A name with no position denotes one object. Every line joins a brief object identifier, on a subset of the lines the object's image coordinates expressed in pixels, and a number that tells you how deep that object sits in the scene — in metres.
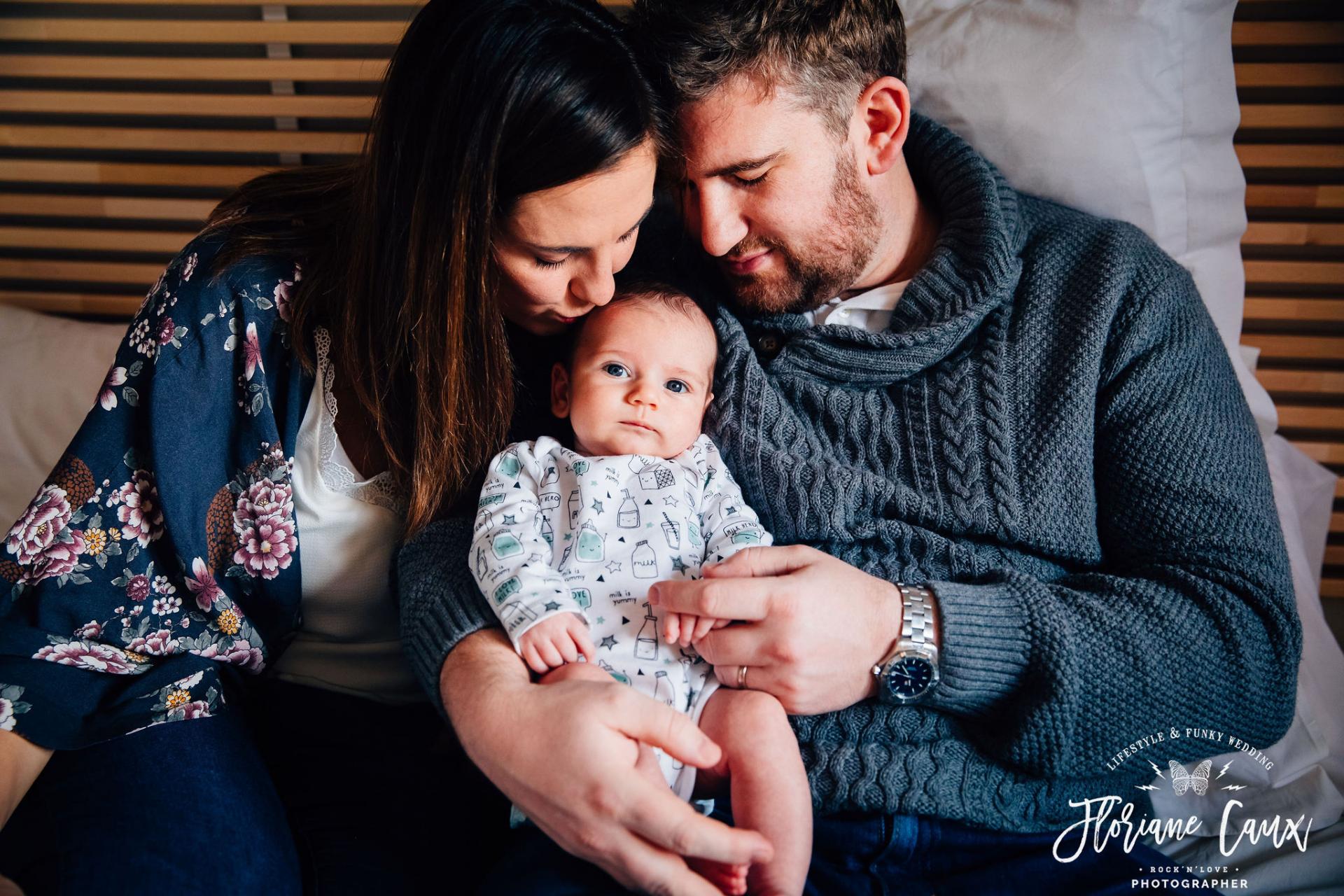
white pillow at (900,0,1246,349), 1.59
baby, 1.08
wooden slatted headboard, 1.83
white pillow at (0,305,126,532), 1.93
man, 1.18
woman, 1.15
